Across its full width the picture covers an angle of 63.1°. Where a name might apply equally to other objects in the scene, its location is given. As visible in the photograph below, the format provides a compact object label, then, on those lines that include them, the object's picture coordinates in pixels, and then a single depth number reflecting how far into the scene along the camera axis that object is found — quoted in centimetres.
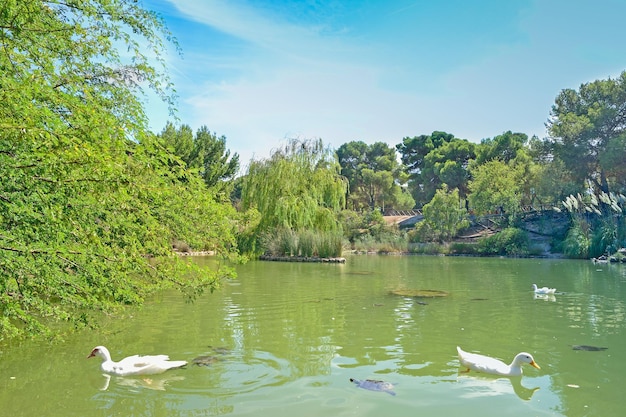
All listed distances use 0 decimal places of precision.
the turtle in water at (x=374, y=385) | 509
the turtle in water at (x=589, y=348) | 671
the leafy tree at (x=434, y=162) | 4753
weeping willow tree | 2420
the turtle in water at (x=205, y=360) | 600
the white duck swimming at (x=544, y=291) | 1236
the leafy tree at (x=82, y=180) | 375
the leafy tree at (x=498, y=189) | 3425
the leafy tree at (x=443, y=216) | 3606
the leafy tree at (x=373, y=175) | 5597
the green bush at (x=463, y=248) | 3180
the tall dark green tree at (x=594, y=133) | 3162
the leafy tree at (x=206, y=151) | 3152
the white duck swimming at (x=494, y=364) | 553
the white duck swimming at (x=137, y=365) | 542
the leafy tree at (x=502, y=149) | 4297
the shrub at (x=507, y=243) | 3039
